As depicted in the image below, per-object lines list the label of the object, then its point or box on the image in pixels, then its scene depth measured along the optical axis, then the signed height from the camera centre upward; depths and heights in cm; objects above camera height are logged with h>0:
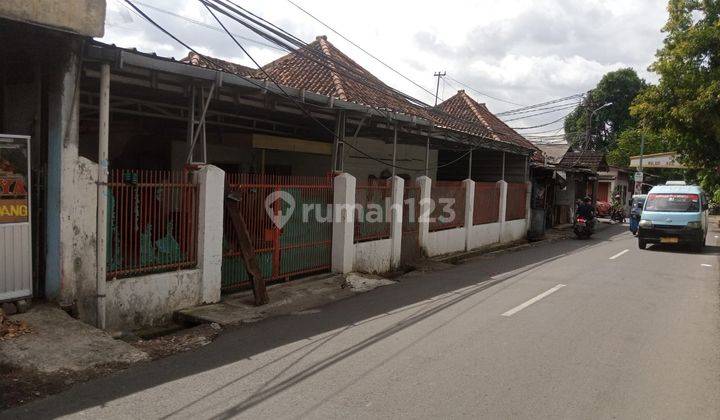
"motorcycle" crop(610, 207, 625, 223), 3331 -114
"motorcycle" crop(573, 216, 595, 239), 2084 -125
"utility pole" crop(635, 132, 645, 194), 3623 +83
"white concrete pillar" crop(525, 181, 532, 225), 2097 -26
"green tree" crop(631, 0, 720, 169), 2048 +444
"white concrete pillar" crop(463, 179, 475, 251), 1625 -54
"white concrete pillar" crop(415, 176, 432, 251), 1382 -53
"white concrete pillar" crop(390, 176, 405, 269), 1241 -73
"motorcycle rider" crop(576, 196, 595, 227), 2084 -65
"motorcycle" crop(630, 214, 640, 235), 2327 -112
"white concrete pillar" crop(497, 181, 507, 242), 1858 -47
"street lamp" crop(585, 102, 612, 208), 2953 +49
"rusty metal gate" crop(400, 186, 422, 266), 1316 -100
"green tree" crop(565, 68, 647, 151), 4775 +774
